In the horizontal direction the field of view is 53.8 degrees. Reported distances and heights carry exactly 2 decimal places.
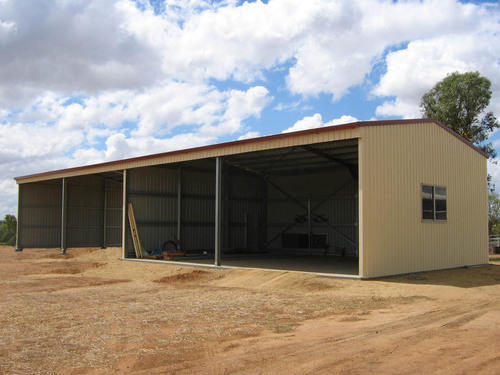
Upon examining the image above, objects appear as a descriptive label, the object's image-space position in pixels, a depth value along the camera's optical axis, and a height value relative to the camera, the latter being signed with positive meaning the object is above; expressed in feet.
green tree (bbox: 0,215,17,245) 159.02 -3.01
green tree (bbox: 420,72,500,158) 101.40 +23.76
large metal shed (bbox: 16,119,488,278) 45.98 +2.49
